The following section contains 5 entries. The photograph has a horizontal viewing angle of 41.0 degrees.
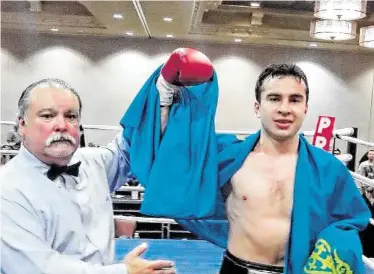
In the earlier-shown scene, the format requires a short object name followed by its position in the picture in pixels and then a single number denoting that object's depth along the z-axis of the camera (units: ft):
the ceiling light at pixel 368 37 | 13.88
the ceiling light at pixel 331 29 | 13.58
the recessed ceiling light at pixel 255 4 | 20.06
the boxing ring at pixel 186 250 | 8.19
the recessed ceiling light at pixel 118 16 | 18.66
